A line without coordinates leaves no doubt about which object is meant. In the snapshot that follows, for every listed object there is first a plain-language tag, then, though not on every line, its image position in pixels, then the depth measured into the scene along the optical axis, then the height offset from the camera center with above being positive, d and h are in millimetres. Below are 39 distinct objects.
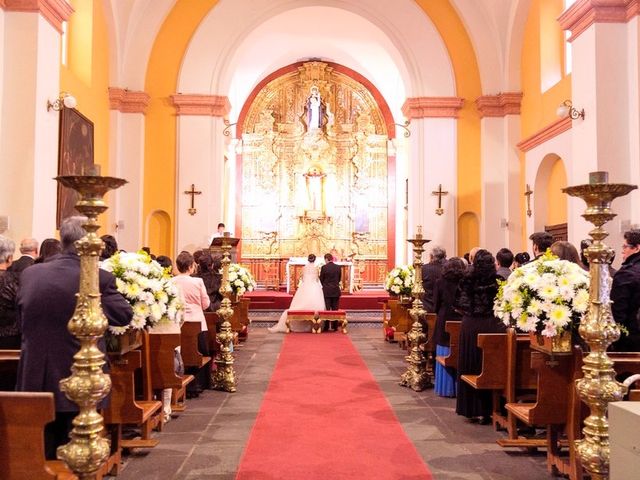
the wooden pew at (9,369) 4062 -720
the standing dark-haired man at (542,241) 5922 +200
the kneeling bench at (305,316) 13234 -1176
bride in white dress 13781 -836
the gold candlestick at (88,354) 2957 -453
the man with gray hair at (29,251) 5613 +76
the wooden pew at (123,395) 4465 -977
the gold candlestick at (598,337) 3236 -390
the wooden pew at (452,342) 6527 -839
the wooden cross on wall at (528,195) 13392 +1440
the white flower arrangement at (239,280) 10395 -332
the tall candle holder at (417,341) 7580 -992
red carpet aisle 4609 -1539
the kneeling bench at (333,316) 13250 -1179
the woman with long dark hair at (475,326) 5879 -605
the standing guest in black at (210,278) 8203 -243
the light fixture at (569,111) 9624 +2368
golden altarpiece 20031 +2794
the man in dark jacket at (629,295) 4723 -245
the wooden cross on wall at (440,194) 14652 +1576
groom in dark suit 13875 -451
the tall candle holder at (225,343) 7547 -1026
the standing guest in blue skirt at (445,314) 6930 -592
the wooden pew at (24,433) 2838 -797
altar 17062 -383
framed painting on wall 10383 +1931
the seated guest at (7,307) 4609 -362
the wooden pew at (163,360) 5457 -874
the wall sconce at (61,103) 9305 +2349
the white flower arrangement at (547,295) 4305 -235
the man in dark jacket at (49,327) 3549 -390
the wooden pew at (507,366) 5258 -889
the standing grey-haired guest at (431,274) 8445 -173
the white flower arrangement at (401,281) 11172 -348
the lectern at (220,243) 7861 +240
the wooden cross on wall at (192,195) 14523 +1499
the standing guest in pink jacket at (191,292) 6746 -348
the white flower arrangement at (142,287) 4500 -200
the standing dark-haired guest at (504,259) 6713 +31
